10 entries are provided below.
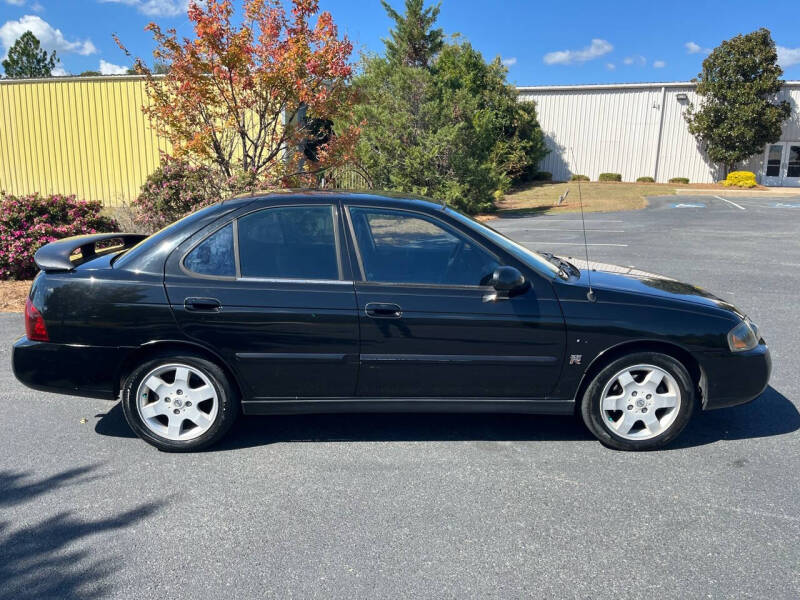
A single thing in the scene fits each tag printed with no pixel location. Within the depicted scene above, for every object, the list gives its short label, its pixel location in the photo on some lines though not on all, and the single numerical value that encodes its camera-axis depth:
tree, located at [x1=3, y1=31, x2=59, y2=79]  47.31
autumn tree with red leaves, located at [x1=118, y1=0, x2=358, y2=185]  9.19
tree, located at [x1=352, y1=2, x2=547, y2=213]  18.33
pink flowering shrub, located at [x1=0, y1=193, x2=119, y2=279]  8.96
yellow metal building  19.86
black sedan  3.87
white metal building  35.23
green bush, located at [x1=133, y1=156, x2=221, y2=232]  10.37
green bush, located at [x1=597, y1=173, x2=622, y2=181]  37.00
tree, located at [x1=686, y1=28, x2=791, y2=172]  31.58
